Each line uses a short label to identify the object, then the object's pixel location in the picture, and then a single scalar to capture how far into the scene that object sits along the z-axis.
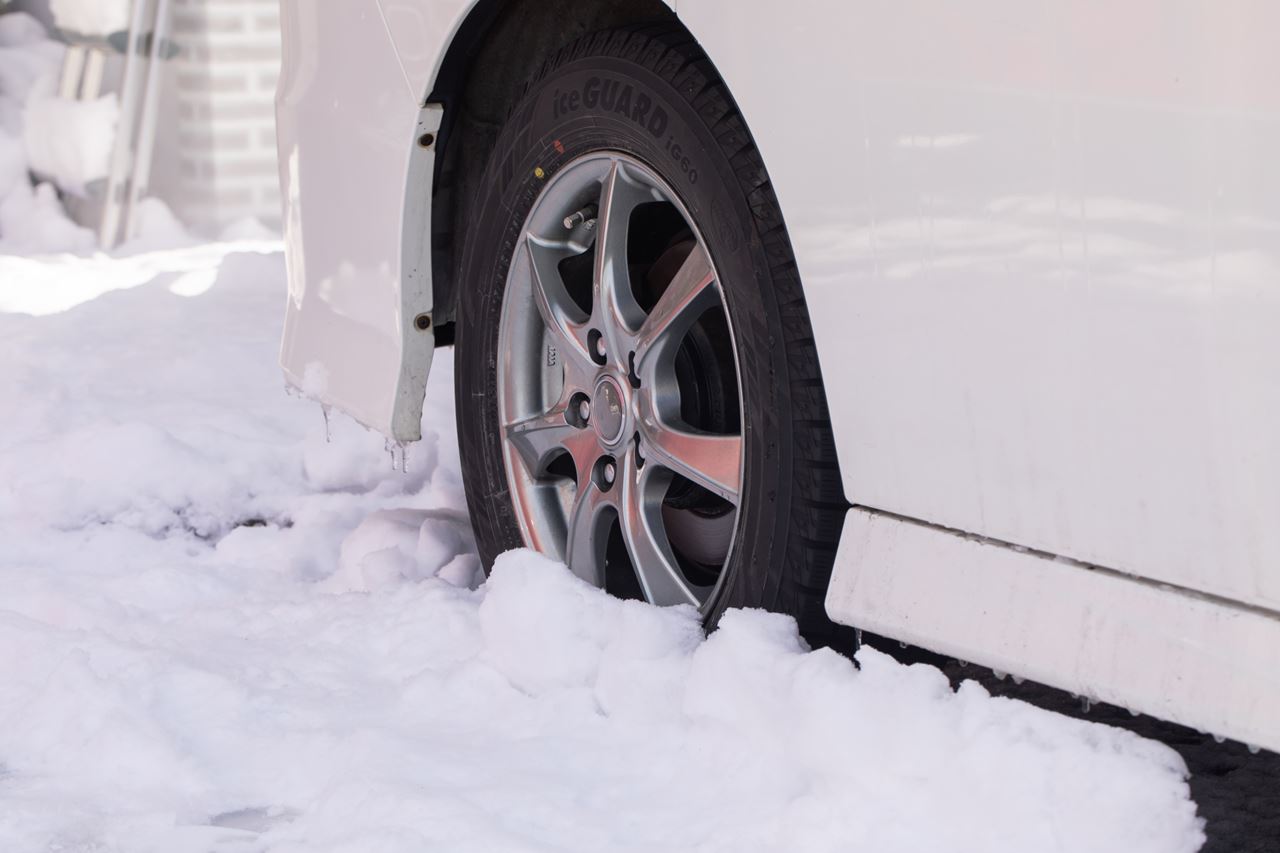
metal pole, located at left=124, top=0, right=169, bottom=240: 7.27
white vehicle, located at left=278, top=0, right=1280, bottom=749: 2.48
